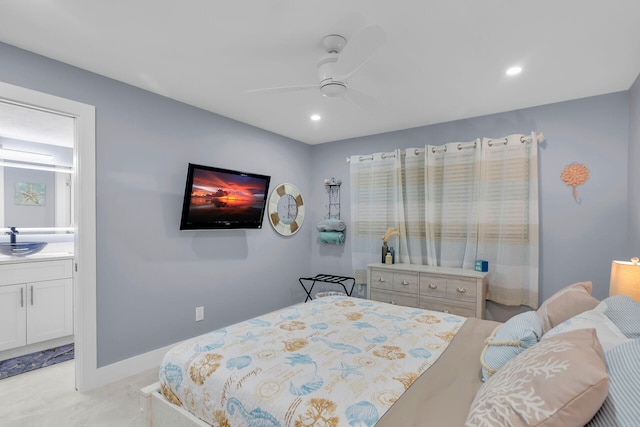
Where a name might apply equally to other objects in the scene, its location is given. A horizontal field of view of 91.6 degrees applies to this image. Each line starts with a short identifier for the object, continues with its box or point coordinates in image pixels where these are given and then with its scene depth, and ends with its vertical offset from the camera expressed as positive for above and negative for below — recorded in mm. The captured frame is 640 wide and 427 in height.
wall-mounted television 3043 +142
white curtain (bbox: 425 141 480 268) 3393 +107
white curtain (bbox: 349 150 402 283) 3938 +114
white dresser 3062 -799
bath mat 2770 -1427
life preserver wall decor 4154 +39
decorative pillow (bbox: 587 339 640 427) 797 -496
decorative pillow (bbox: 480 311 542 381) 1317 -583
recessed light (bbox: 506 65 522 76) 2336 +1083
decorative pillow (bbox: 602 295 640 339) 1263 -449
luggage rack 4238 -953
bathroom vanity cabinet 2998 -921
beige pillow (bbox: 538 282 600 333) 1601 -493
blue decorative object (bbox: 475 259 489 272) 3252 -559
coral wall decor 2895 +352
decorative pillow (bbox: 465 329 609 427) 827 -505
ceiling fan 1606 +891
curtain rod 3056 +736
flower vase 3811 -466
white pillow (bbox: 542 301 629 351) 1211 -481
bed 899 -731
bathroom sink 3258 -394
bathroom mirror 3510 +478
